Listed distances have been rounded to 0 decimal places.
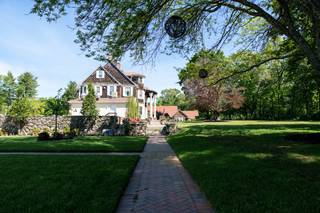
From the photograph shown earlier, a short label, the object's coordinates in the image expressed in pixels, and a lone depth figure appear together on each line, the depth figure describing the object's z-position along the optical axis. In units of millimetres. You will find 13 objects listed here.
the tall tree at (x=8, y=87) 74112
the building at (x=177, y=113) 77938
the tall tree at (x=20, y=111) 24594
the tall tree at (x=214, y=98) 46431
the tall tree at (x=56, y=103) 22062
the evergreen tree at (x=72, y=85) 65781
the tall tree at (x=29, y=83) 82062
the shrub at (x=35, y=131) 24445
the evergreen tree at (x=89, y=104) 24844
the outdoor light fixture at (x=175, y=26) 7480
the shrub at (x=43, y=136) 17459
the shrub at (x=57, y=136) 18062
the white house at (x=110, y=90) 35719
